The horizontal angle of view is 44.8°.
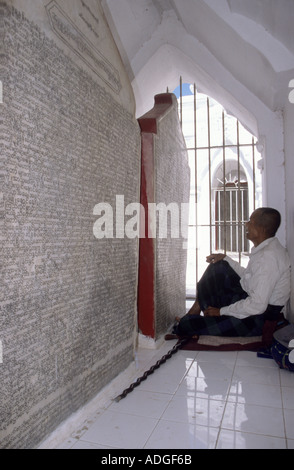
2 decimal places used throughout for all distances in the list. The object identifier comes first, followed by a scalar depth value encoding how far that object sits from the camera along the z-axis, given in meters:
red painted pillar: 2.51
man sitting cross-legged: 2.44
